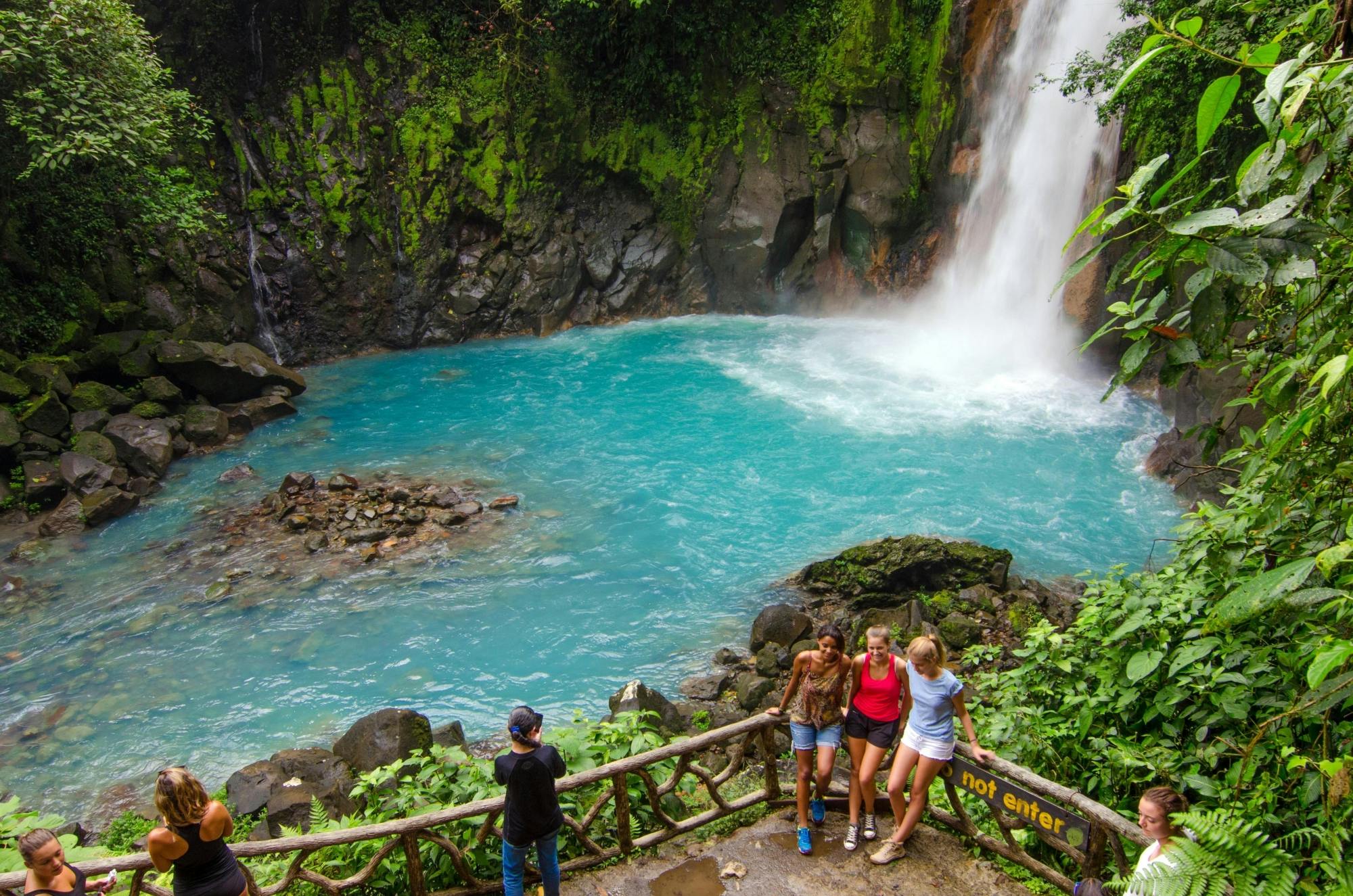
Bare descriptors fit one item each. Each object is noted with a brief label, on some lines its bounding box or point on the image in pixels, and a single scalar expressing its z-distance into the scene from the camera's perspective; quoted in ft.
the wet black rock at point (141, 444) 48.85
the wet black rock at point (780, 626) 33.83
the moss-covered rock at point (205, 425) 53.26
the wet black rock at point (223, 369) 54.60
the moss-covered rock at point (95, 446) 47.57
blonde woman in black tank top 13.35
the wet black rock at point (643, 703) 27.40
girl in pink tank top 17.24
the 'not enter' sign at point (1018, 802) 14.48
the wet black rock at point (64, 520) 43.01
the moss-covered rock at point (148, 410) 51.96
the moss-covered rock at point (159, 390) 53.16
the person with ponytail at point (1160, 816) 12.35
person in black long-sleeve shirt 14.84
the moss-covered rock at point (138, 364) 53.31
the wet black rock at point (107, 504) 43.93
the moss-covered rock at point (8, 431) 45.42
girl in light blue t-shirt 16.61
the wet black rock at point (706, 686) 31.78
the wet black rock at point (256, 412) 55.72
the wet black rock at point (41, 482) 45.14
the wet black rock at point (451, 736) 27.09
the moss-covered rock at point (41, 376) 48.42
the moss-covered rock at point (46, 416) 47.37
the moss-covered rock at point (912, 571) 36.06
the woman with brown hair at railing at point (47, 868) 13.01
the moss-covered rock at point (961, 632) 32.78
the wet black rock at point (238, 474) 49.44
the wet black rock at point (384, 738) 26.23
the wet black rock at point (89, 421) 49.14
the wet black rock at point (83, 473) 45.62
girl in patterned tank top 17.44
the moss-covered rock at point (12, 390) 47.03
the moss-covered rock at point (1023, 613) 33.14
